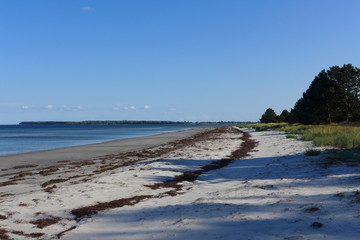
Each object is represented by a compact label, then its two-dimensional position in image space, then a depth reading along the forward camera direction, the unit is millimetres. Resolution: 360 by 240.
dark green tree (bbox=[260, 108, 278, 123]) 109875
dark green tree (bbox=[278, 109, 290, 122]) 104700
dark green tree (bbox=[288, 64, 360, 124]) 44562
